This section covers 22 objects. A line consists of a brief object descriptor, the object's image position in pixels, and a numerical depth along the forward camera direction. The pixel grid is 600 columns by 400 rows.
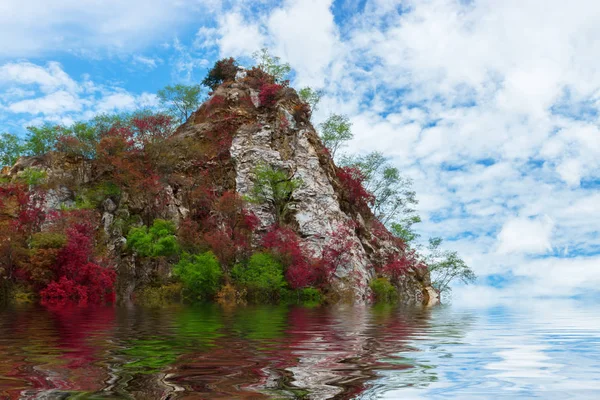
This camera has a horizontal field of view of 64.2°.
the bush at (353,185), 50.38
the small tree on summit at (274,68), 56.78
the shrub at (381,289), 40.41
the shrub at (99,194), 42.08
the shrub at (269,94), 51.50
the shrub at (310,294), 36.19
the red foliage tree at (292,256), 35.91
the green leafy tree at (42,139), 46.50
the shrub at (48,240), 30.12
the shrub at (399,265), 46.03
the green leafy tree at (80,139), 44.72
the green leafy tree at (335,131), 53.66
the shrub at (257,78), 54.72
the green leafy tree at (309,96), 54.69
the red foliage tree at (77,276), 29.73
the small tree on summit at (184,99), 60.56
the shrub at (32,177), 39.84
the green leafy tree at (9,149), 53.22
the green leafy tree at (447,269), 54.34
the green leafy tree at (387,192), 54.19
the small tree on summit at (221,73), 62.03
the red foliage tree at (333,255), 37.69
